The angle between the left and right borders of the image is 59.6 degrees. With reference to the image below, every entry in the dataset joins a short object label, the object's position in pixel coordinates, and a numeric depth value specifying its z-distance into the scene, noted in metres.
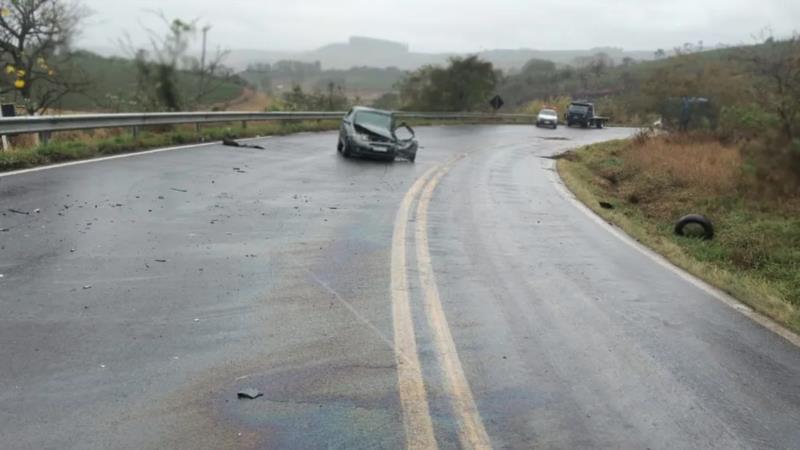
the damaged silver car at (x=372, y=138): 17.84
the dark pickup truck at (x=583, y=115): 51.44
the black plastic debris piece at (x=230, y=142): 19.02
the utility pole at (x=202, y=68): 31.67
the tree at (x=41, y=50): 25.56
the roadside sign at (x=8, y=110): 13.95
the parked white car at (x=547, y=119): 48.62
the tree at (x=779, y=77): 12.09
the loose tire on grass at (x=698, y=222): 10.10
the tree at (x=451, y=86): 59.00
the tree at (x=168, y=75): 27.42
